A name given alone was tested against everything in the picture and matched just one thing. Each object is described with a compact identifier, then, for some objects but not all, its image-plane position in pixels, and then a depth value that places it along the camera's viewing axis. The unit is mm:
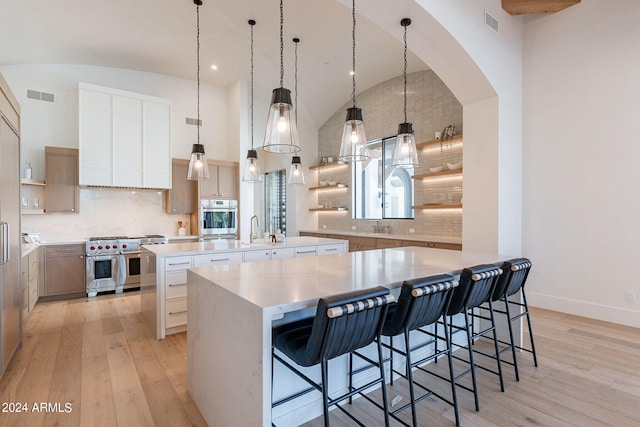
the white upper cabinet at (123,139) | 5082
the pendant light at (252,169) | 4135
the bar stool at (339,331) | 1441
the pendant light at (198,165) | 3721
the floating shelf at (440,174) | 4934
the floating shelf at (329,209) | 7184
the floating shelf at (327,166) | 7357
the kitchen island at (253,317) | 1511
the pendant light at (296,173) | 4164
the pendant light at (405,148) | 2869
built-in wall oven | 5988
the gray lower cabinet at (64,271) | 4727
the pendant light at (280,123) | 2158
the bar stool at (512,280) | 2506
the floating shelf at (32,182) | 4732
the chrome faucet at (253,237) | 4328
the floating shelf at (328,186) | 7125
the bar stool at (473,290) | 2154
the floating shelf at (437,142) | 4988
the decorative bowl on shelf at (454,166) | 4848
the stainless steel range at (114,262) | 4969
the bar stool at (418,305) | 1787
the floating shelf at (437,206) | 4934
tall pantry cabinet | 2469
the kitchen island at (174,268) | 3328
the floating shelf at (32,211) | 4816
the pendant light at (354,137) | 2613
